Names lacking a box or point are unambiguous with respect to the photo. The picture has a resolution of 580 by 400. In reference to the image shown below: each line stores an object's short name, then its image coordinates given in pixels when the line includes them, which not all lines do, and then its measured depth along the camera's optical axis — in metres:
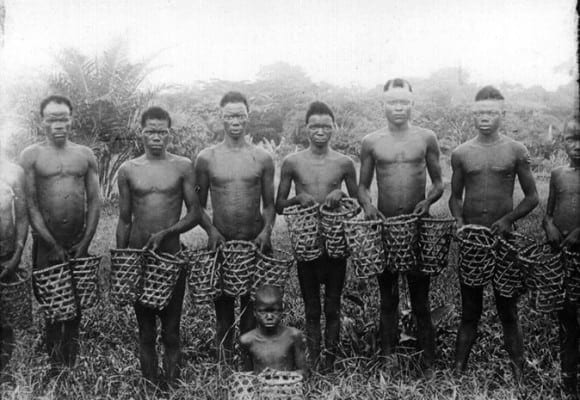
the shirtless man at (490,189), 4.01
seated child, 3.72
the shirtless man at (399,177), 4.22
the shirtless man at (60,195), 3.95
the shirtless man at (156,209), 4.01
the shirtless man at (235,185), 4.19
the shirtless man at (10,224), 3.71
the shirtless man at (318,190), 4.26
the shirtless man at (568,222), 3.70
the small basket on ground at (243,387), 3.42
